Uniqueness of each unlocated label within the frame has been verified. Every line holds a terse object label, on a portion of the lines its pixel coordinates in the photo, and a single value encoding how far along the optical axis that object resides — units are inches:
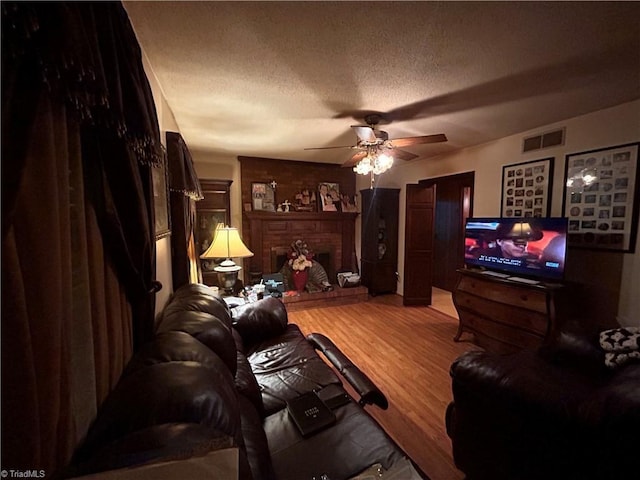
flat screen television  88.1
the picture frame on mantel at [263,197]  172.4
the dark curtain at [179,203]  80.1
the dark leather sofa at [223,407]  22.9
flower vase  168.6
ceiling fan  87.3
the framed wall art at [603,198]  82.3
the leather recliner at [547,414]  34.2
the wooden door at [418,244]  153.9
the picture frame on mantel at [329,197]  188.9
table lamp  99.5
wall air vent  98.3
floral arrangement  167.6
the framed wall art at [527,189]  102.7
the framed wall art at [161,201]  59.0
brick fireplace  173.3
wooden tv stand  84.7
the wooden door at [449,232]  174.7
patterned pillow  44.1
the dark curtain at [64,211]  17.4
